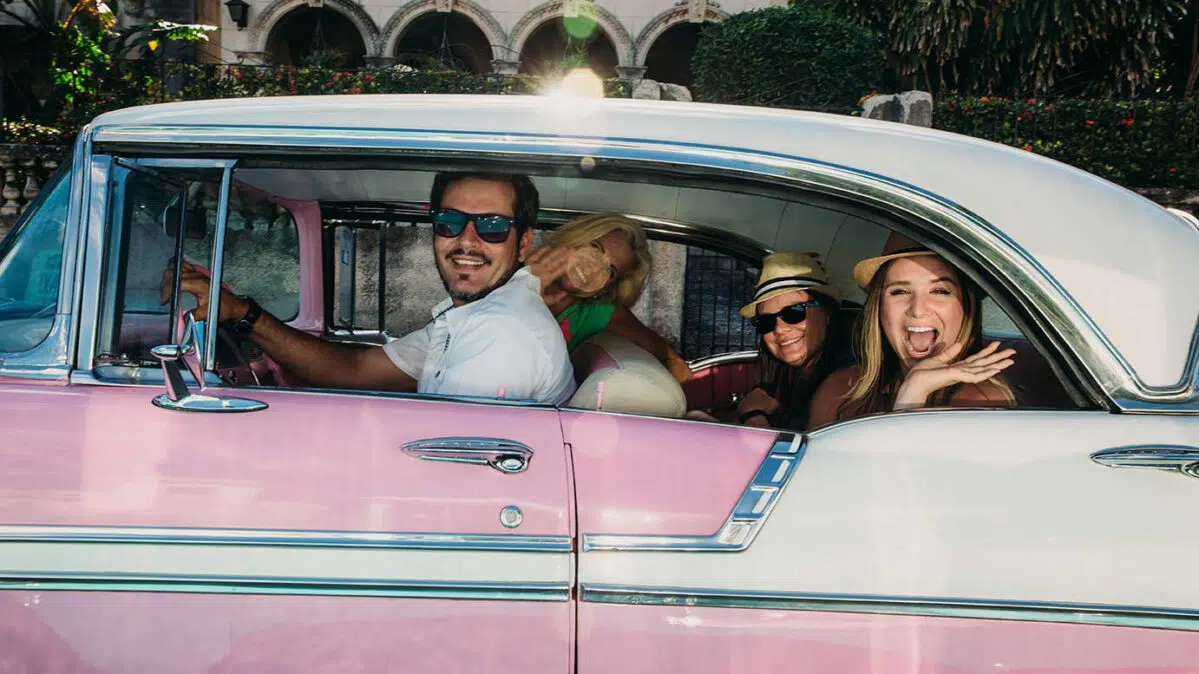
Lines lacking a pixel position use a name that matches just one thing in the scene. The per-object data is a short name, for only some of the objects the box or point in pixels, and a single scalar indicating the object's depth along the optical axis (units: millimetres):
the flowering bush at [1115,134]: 10875
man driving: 2123
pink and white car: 1618
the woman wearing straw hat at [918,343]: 1952
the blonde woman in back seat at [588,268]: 2900
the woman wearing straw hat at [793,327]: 2912
